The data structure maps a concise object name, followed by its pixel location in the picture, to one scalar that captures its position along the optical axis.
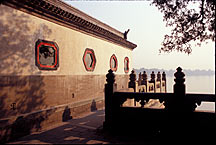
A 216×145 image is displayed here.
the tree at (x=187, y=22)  5.29
